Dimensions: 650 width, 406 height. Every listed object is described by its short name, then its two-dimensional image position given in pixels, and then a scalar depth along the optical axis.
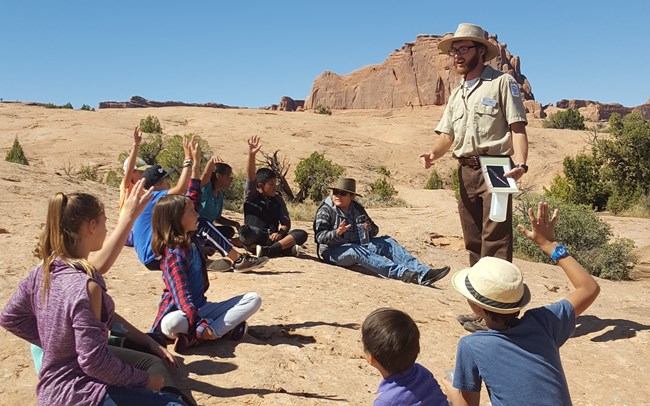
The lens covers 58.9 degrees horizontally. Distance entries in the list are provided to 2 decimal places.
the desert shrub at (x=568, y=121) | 49.22
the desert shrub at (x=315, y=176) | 18.97
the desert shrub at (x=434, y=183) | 24.67
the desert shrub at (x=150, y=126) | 31.30
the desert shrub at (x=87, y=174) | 17.75
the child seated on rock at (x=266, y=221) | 6.48
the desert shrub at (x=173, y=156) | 18.08
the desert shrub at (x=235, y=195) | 14.16
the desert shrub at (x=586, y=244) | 8.85
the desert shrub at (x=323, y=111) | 63.53
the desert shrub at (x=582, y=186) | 18.00
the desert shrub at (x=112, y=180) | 16.30
